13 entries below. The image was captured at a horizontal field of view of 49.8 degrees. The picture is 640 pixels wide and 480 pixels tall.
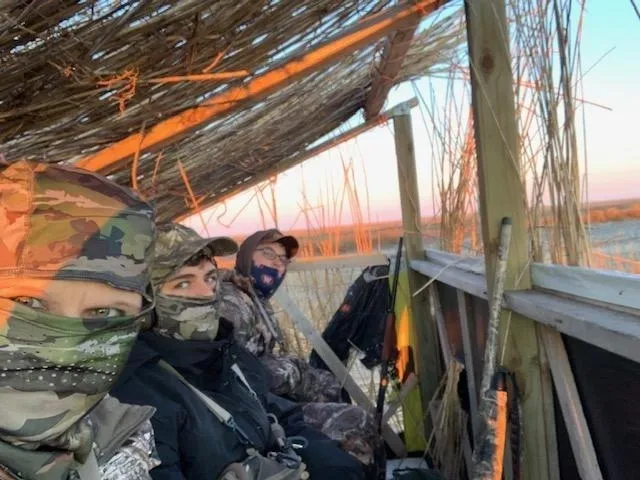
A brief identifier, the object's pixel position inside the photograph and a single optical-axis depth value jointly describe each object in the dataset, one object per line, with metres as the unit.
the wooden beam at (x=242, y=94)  2.21
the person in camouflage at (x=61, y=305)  1.32
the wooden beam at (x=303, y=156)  4.87
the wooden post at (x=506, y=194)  2.15
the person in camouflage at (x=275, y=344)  3.59
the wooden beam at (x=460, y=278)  2.58
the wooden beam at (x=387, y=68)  2.96
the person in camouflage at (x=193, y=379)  2.26
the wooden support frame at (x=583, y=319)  1.34
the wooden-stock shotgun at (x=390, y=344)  4.20
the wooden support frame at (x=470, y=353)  3.06
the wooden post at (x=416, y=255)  4.61
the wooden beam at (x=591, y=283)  1.48
